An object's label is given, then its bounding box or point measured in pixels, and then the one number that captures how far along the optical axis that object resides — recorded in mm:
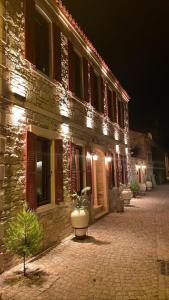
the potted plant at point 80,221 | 7398
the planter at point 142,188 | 20141
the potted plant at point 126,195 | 13891
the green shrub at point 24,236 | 4973
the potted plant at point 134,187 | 17359
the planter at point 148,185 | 24381
